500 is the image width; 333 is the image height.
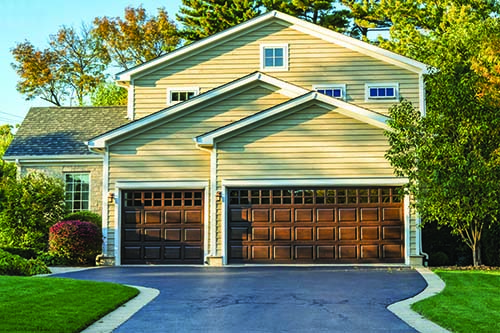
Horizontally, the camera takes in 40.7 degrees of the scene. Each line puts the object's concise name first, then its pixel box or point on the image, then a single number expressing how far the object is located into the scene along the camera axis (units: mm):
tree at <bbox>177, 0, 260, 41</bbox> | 39094
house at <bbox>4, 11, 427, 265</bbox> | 19625
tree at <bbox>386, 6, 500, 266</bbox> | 17031
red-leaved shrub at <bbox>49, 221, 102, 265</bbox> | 20172
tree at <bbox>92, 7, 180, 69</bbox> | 43219
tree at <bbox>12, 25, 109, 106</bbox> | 43344
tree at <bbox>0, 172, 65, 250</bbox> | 22359
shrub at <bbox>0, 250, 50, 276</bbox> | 15799
